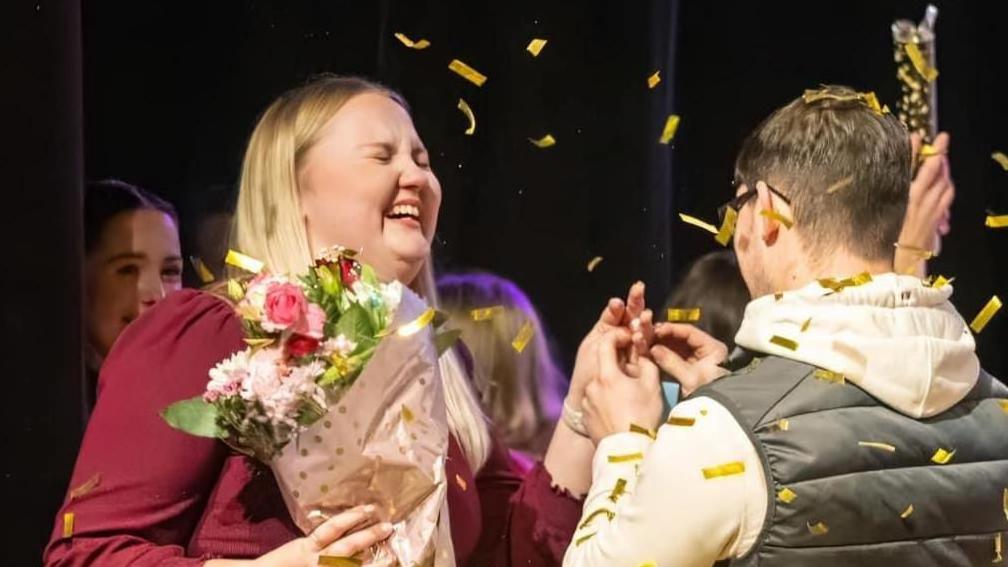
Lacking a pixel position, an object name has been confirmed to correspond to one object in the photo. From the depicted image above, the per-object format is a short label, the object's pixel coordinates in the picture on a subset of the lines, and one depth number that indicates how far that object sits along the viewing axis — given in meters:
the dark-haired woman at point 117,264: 5.18
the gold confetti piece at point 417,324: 4.61
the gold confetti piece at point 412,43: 5.46
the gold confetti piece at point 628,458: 4.72
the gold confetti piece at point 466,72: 5.49
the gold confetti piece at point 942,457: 4.65
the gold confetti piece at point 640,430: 4.77
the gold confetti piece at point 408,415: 4.60
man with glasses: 4.57
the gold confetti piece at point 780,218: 4.69
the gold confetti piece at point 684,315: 5.15
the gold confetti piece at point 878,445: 4.60
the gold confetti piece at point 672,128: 5.12
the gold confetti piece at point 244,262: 4.65
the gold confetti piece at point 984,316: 4.98
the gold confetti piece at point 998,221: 5.25
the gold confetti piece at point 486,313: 5.51
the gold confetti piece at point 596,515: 4.66
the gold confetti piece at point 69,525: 4.57
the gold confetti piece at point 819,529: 4.57
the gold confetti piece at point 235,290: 4.58
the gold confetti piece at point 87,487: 4.57
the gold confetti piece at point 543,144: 5.50
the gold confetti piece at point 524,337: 5.51
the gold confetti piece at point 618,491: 4.68
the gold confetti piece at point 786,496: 4.56
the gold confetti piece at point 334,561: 4.53
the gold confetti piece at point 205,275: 4.91
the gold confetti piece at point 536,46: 5.63
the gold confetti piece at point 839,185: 4.68
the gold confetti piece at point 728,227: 4.78
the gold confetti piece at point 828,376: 4.62
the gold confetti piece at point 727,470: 4.55
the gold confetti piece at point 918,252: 5.00
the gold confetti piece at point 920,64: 5.32
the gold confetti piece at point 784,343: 4.64
